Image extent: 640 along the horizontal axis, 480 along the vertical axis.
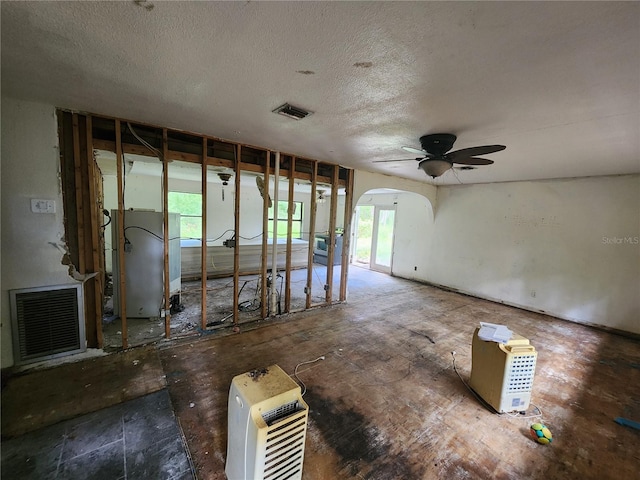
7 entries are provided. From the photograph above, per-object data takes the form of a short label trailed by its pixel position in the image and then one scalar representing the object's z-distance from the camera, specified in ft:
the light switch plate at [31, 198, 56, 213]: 8.07
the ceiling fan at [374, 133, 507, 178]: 8.69
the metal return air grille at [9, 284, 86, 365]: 8.09
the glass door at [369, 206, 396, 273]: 24.98
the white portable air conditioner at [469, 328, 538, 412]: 7.30
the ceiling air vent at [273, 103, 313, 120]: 7.23
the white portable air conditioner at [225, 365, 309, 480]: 4.15
